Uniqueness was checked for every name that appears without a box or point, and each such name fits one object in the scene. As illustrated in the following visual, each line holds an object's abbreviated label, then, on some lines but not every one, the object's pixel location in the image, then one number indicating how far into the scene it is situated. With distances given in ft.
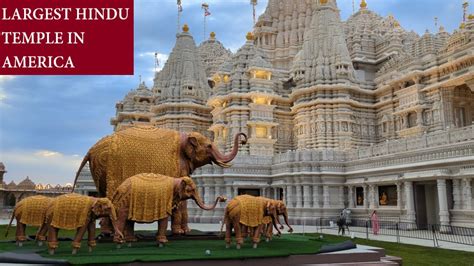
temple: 75.36
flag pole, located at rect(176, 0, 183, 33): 195.60
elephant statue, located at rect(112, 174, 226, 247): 35.73
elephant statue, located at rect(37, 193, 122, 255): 32.65
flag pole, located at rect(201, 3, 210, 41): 221.95
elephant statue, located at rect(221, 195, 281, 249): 37.17
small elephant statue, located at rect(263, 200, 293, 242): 40.88
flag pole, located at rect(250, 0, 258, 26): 197.79
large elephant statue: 40.86
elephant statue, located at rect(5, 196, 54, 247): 39.56
